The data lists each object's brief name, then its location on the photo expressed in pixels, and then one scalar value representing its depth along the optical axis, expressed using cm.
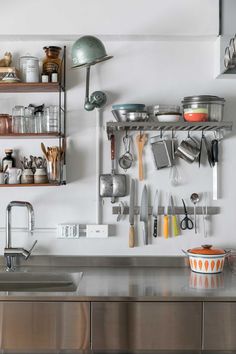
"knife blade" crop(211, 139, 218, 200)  289
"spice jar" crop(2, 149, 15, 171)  287
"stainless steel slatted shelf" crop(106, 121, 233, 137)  270
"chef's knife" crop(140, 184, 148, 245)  292
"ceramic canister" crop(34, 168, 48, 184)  275
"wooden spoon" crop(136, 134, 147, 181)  294
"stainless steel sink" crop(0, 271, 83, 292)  278
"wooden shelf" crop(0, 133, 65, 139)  275
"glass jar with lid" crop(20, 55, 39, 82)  282
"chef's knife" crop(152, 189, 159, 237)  293
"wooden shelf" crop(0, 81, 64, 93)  273
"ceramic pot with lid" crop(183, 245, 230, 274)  266
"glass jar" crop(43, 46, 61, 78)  283
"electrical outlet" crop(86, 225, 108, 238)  291
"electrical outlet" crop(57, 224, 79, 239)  290
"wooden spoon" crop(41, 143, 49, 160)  282
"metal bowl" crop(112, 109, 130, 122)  276
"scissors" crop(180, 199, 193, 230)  293
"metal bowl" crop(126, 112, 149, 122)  275
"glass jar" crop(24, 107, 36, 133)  281
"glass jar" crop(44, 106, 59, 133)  278
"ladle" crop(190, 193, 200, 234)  294
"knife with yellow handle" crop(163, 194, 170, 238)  291
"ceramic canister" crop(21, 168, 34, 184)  278
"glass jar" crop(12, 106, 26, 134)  280
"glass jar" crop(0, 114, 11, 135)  279
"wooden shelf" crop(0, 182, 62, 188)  274
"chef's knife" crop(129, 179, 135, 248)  292
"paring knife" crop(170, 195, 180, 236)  293
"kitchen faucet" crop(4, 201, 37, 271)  277
